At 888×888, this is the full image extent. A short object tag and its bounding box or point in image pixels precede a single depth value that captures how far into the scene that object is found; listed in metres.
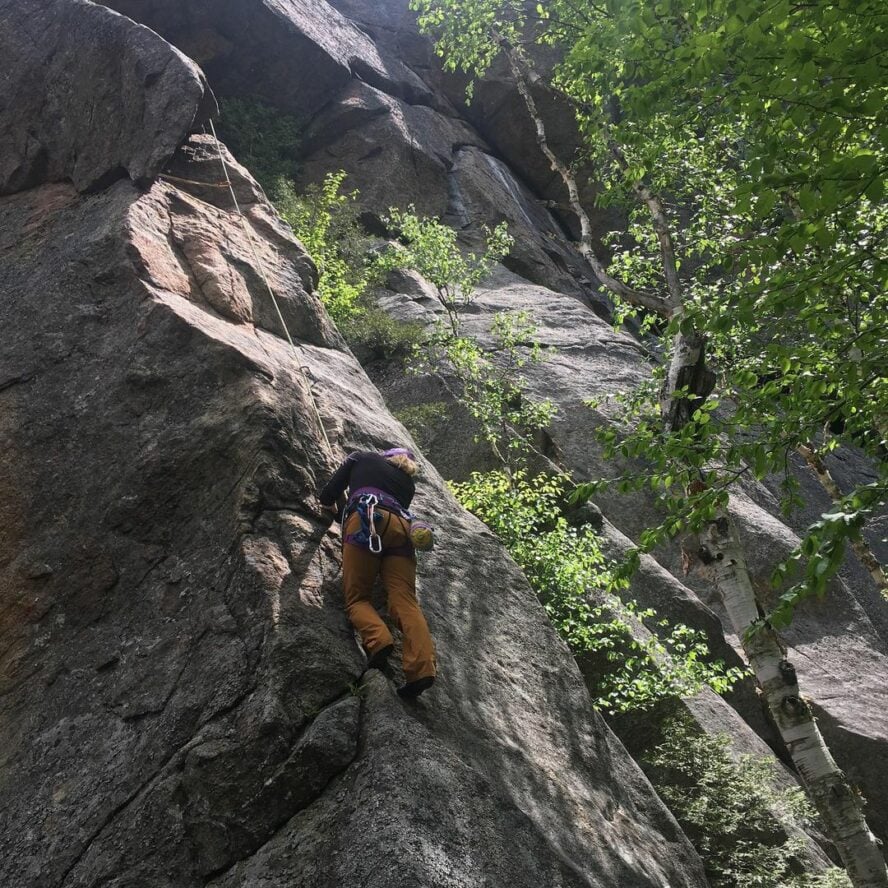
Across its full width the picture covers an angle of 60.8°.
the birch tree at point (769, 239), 4.41
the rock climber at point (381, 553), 5.24
